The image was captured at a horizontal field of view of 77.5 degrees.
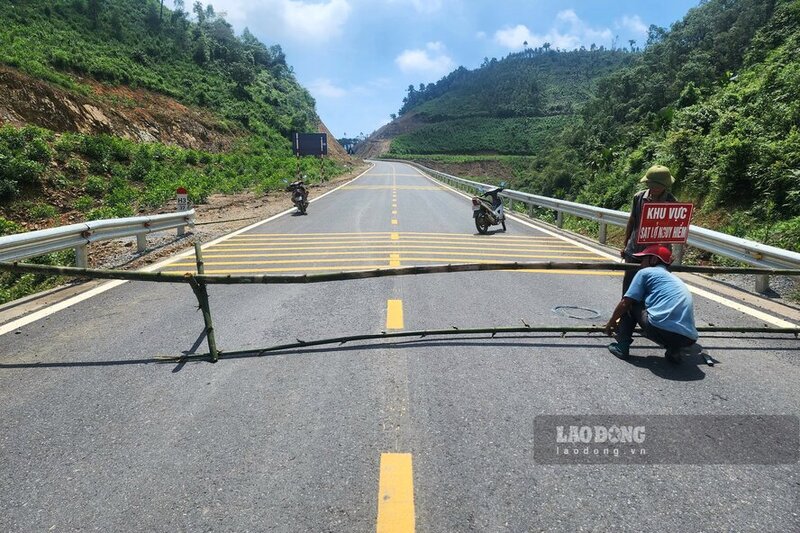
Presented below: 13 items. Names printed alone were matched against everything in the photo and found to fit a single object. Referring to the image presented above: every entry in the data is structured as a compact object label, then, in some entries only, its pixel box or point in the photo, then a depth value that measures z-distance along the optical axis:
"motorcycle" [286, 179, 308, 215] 17.05
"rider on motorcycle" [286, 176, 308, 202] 17.22
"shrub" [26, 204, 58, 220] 14.81
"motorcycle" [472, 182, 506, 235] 12.96
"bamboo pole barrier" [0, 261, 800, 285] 4.49
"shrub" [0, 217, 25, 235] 11.66
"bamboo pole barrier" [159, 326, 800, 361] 4.73
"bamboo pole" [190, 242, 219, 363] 4.39
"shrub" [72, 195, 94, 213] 16.23
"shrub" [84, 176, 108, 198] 17.86
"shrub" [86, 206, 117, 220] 13.47
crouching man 4.03
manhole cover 5.75
